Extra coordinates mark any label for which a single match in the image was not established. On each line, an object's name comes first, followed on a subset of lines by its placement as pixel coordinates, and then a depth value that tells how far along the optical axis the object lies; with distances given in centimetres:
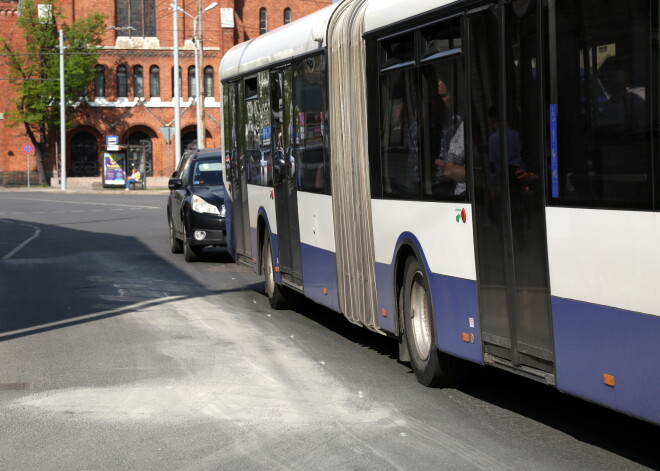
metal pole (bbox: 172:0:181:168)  5288
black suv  2086
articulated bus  598
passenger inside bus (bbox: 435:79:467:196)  812
